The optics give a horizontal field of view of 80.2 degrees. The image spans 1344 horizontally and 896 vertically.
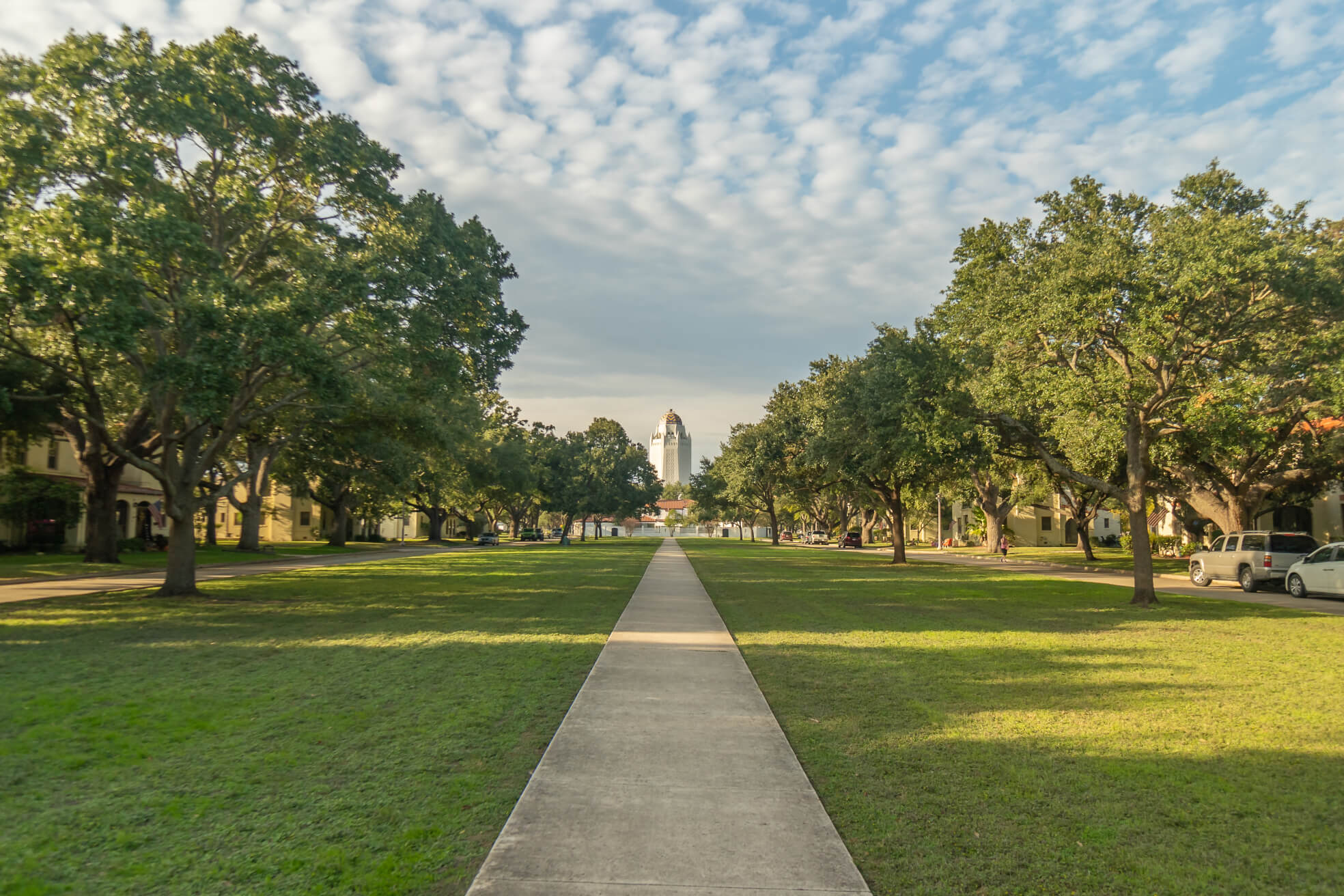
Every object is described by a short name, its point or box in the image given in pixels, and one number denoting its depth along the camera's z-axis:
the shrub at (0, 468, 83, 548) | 33.47
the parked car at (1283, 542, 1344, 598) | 20.02
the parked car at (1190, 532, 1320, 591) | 22.89
